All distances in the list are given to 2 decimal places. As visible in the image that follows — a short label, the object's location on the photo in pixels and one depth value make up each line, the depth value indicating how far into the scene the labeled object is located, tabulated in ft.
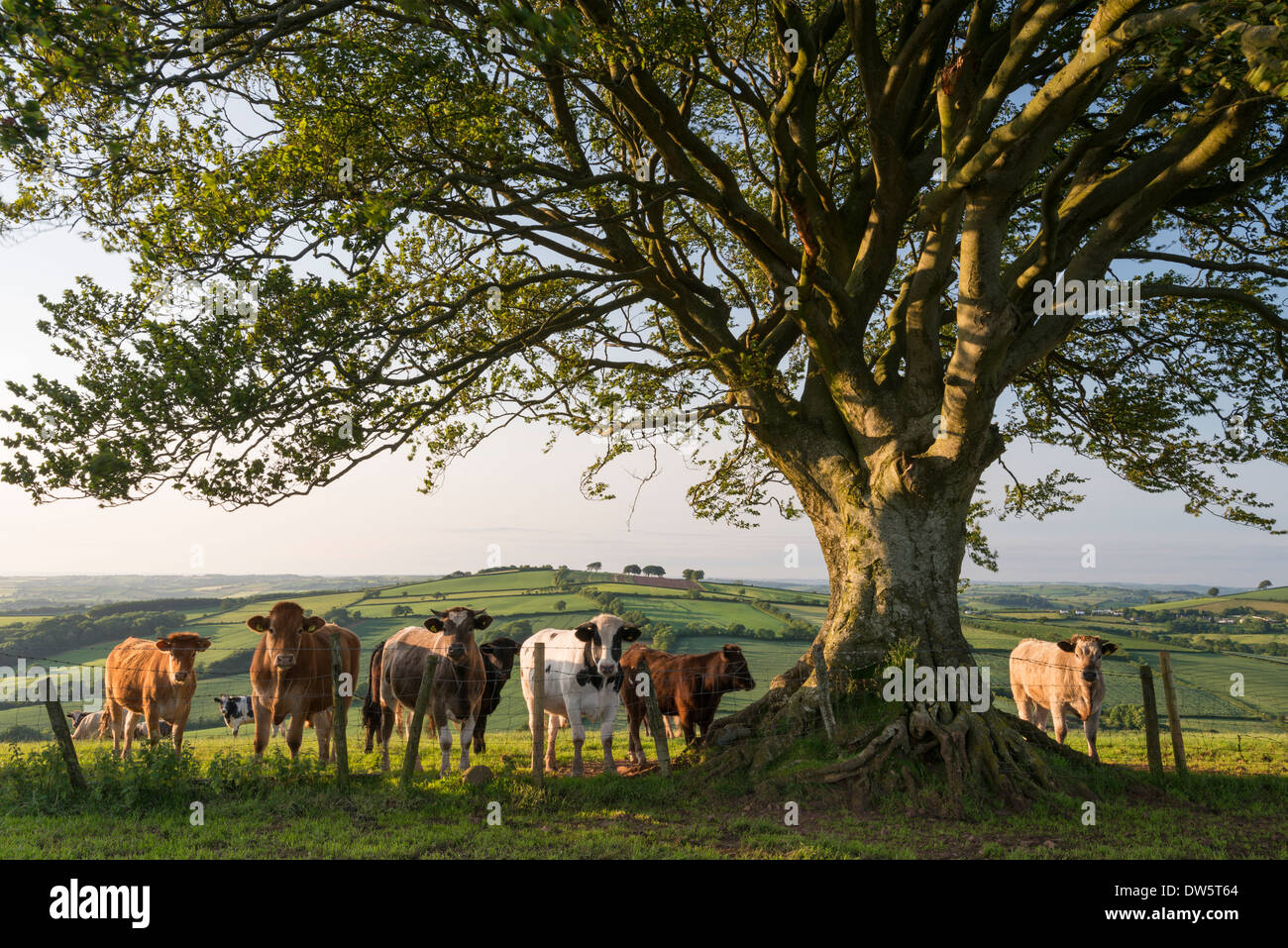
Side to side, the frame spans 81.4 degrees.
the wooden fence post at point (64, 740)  31.40
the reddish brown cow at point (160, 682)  42.83
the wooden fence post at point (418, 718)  33.22
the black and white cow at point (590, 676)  39.86
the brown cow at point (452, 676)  38.81
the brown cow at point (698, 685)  43.39
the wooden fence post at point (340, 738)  32.86
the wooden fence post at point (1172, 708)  36.55
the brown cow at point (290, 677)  39.01
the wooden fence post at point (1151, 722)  36.42
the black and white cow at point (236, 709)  71.00
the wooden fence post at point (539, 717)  32.37
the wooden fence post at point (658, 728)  36.01
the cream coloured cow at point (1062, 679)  44.65
